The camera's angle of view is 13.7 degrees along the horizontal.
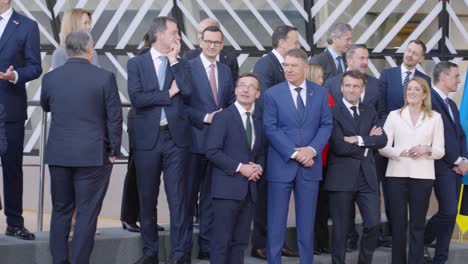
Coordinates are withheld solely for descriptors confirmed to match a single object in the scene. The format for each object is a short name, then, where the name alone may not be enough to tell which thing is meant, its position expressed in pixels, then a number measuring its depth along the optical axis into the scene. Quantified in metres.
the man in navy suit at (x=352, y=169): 16.37
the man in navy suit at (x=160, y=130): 15.34
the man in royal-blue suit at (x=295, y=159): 15.81
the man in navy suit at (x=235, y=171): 15.23
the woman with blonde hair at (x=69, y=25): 15.39
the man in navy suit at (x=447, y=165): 17.57
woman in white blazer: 16.94
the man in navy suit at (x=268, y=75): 16.73
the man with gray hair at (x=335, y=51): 17.91
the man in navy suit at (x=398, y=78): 18.21
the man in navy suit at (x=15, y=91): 15.15
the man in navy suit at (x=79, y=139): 14.35
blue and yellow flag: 19.01
